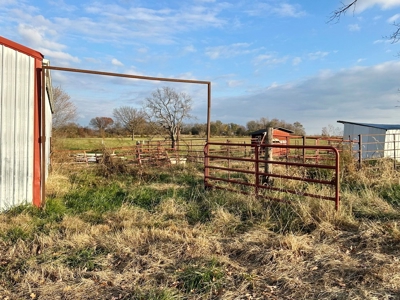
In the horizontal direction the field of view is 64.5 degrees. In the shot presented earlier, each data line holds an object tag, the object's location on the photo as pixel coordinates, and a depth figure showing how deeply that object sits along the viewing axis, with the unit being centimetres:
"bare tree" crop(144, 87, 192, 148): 4406
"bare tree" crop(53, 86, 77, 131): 3356
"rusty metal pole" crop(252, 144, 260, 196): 703
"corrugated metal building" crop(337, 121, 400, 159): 2242
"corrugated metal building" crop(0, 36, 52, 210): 658
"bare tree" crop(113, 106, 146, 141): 4516
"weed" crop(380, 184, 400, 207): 704
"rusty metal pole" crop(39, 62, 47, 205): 698
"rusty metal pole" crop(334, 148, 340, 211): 556
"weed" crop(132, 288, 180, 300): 332
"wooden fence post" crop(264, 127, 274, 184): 908
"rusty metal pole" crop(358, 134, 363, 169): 1218
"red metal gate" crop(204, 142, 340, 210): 601
